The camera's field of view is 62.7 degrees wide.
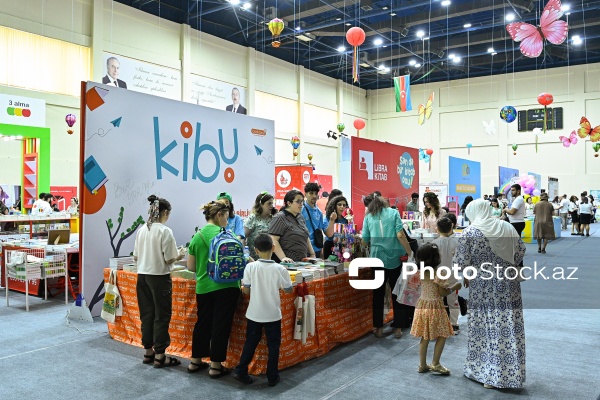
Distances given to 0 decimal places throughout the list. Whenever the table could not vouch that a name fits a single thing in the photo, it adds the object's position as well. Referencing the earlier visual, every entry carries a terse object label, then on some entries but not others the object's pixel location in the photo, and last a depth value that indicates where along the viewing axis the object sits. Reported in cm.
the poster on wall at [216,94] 1570
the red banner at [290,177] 1325
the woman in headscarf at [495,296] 318
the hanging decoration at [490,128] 1704
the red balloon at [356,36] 824
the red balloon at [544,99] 1284
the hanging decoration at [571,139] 1707
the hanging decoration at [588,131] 1355
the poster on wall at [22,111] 1112
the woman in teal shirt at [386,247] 442
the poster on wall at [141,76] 1323
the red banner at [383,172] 739
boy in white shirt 327
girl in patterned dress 347
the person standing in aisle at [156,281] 367
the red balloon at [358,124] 1627
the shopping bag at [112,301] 437
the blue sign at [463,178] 1248
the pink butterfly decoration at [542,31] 605
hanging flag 1160
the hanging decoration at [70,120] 1173
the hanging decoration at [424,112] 1345
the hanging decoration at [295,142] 1697
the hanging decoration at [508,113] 1351
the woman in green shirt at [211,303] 344
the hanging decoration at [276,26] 776
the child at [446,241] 410
